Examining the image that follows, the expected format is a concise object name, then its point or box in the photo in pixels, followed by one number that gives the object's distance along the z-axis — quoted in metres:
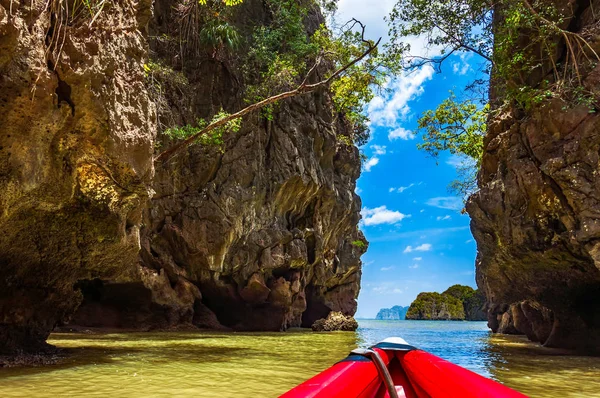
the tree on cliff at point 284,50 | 14.70
